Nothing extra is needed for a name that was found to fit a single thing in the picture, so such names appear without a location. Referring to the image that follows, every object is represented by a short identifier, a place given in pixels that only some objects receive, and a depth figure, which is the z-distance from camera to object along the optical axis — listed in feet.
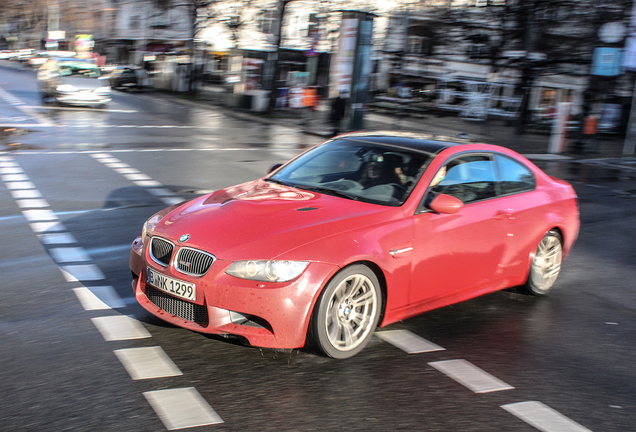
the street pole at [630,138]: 86.17
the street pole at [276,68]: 102.94
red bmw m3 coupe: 14.46
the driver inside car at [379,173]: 17.90
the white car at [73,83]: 87.04
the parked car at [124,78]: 139.13
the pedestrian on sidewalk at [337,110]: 75.10
